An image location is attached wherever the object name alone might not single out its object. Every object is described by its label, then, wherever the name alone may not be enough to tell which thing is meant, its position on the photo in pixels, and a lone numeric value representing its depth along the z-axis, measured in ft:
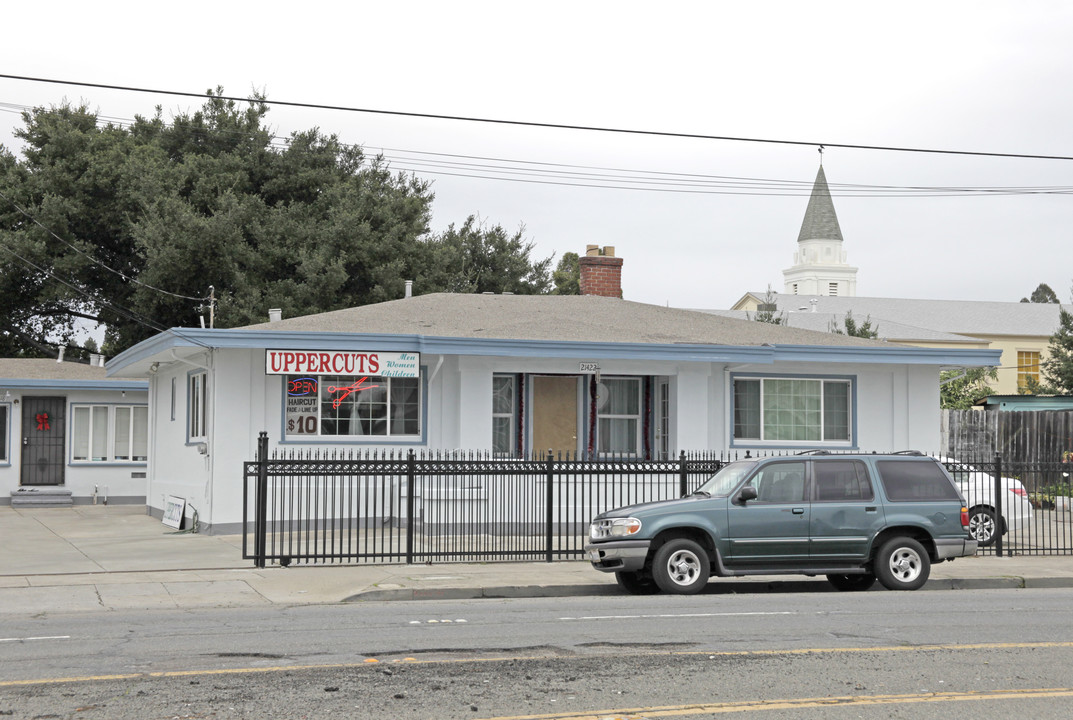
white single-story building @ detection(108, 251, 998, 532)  68.28
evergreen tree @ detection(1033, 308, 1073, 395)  141.28
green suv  46.60
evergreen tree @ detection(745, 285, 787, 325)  146.15
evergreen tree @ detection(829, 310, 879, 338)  144.87
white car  64.28
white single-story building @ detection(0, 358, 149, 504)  96.02
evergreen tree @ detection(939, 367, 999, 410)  129.80
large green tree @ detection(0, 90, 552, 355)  126.93
